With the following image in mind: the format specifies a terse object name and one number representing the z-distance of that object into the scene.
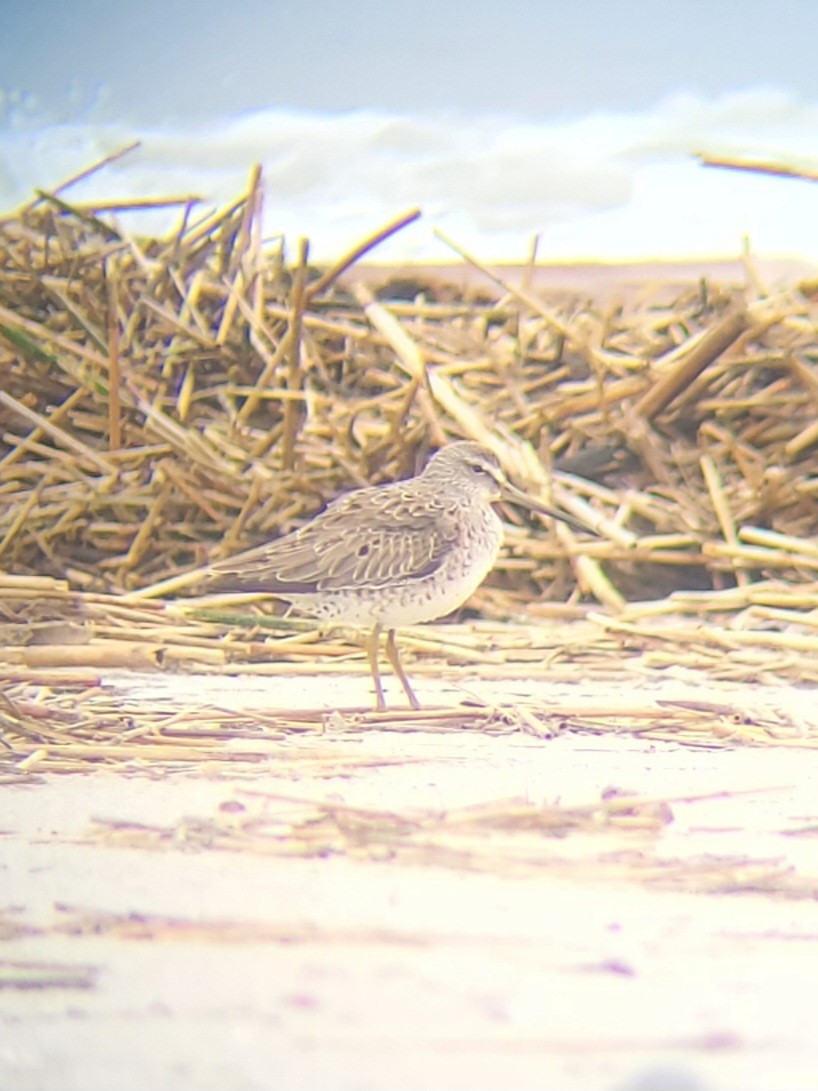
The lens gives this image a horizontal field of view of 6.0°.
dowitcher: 4.48
